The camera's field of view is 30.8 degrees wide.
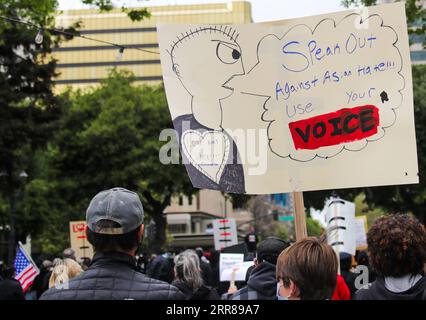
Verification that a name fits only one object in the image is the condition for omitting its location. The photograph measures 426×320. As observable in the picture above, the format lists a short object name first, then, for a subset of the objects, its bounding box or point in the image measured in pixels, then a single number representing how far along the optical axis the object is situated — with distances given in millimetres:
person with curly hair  3412
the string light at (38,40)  14350
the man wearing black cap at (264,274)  4508
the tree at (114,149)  37969
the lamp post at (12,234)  31386
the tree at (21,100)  22859
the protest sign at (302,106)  4973
